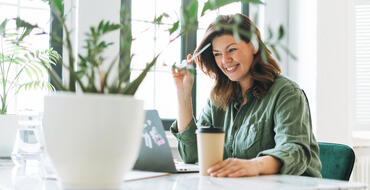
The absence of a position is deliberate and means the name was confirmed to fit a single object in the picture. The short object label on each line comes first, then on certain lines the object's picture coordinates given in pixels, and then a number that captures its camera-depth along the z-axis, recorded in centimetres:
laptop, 139
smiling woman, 170
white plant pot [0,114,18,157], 188
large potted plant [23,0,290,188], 69
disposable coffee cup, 130
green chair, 178
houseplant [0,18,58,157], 188
